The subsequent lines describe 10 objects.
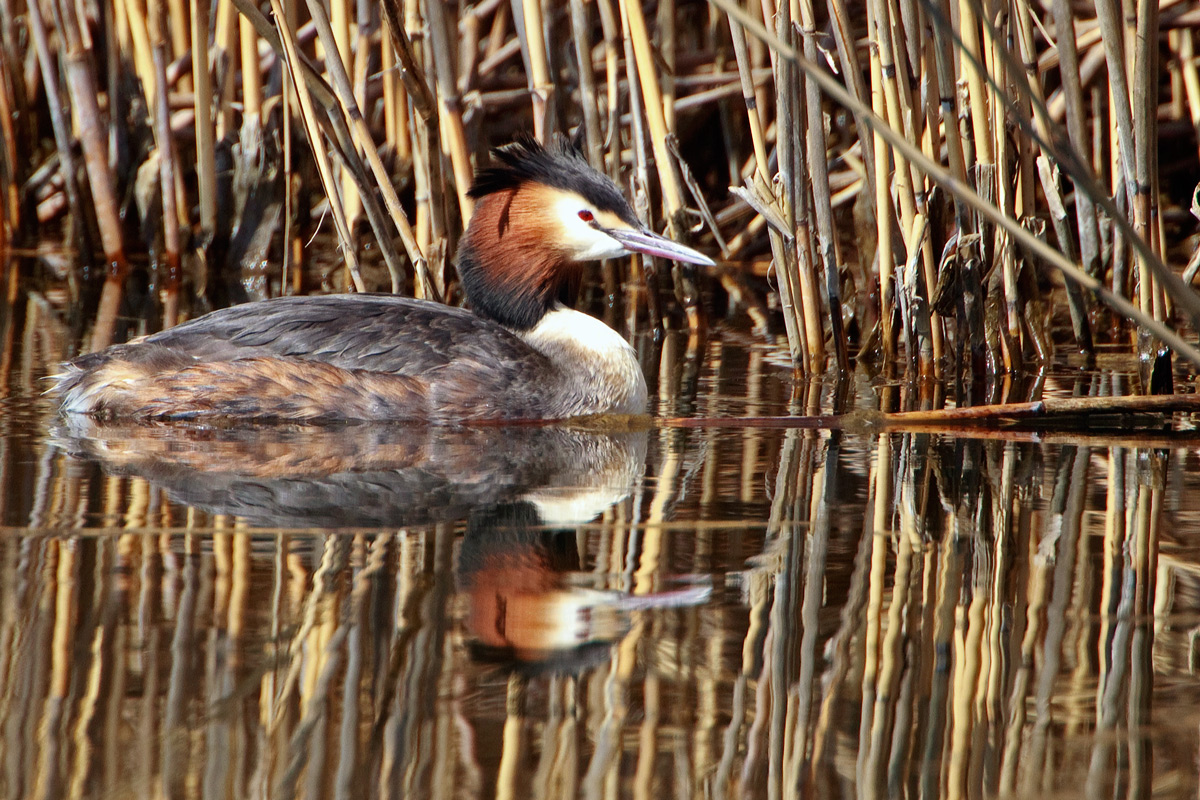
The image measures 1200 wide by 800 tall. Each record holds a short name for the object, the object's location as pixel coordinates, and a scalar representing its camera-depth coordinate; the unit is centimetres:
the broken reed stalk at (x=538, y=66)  1166
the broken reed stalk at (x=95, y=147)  1516
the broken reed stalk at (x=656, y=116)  1159
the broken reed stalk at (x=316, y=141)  1105
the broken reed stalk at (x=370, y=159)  1099
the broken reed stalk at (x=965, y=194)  536
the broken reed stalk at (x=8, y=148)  1655
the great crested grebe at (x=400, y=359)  966
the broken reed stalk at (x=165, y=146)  1504
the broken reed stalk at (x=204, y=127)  1440
